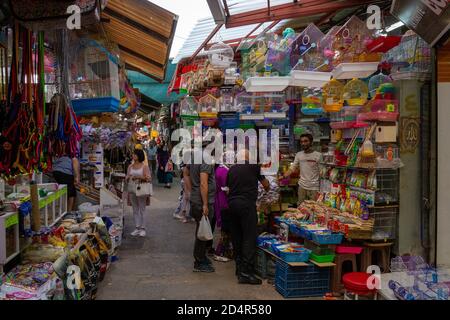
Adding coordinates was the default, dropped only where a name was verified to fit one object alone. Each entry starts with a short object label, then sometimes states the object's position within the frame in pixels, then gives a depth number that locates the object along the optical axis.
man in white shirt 6.59
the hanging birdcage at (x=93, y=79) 4.50
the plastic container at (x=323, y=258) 4.84
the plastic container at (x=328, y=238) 4.78
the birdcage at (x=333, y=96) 5.82
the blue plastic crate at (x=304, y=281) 4.83
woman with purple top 6.43
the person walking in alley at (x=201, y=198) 5.71
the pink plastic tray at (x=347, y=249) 4.88
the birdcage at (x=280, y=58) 6.26
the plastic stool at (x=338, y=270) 4.89
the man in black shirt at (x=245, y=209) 5.31
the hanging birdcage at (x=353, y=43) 5.40
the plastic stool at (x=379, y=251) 4.88
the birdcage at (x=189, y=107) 8.12
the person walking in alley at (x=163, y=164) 15.71
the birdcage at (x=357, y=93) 5.50
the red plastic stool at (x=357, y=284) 4.09
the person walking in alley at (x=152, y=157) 19.58
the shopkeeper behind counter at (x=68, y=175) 6.77
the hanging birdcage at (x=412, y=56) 4.75
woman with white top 7.70
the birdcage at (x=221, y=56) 7.06
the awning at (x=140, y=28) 5.29
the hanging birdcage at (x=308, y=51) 6.14
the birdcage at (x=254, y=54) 6.58
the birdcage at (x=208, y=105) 7.61
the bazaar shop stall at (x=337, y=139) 4.82
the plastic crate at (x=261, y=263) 5.50
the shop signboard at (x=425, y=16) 3.76
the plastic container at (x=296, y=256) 4.84
